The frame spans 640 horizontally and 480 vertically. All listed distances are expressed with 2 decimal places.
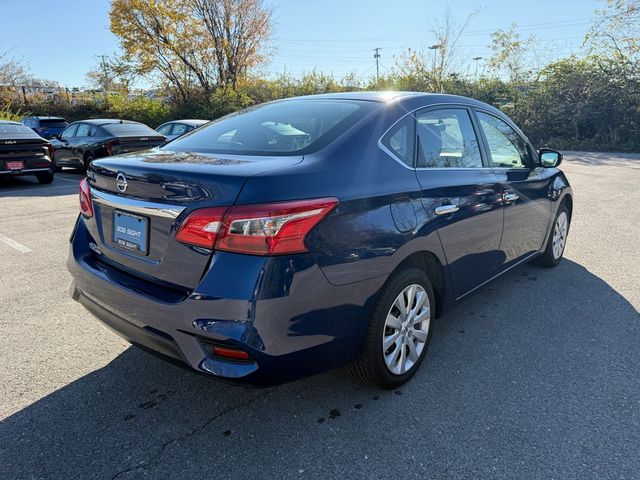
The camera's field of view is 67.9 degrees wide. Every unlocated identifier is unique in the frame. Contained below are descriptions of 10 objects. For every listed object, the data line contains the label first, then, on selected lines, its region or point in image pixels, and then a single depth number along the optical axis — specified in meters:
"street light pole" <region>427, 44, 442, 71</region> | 24.94
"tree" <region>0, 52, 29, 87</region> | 29.09
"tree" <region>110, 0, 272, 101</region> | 24.11
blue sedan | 2.00
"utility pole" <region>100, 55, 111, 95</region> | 26.89
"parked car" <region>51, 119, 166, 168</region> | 10.92
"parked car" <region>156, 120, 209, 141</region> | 13.68
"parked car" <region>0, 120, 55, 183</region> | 9.54
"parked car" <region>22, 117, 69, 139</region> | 19.59
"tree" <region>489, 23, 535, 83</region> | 23.25
